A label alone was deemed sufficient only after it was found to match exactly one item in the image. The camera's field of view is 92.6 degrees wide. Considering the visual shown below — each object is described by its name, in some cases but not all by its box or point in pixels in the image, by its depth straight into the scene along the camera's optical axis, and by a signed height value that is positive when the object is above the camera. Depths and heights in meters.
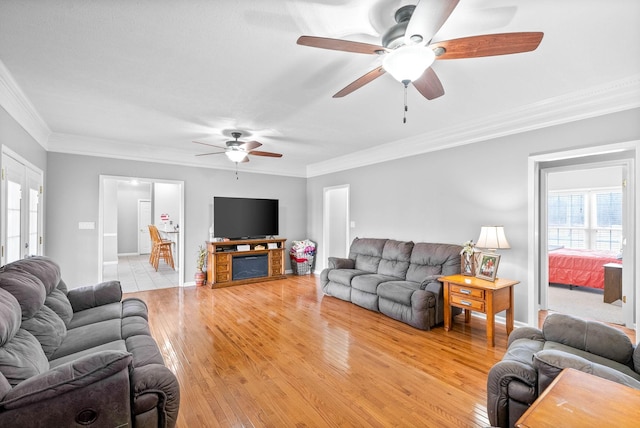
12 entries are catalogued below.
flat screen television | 6.14 -0.05
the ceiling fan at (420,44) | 1.60 +0.99
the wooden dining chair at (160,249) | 7.84 -0.92
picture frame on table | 3.49 -0.59
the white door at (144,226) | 11.03 -0.42
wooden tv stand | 5.84 -0.88
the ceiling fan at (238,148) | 4.44 +0.98
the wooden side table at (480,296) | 3.21 -0.90
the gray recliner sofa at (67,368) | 1.32 -0.81
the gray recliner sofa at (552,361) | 1.55 -0.85
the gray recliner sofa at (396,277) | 3.70 -0.91
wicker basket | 6.98 -1.14
